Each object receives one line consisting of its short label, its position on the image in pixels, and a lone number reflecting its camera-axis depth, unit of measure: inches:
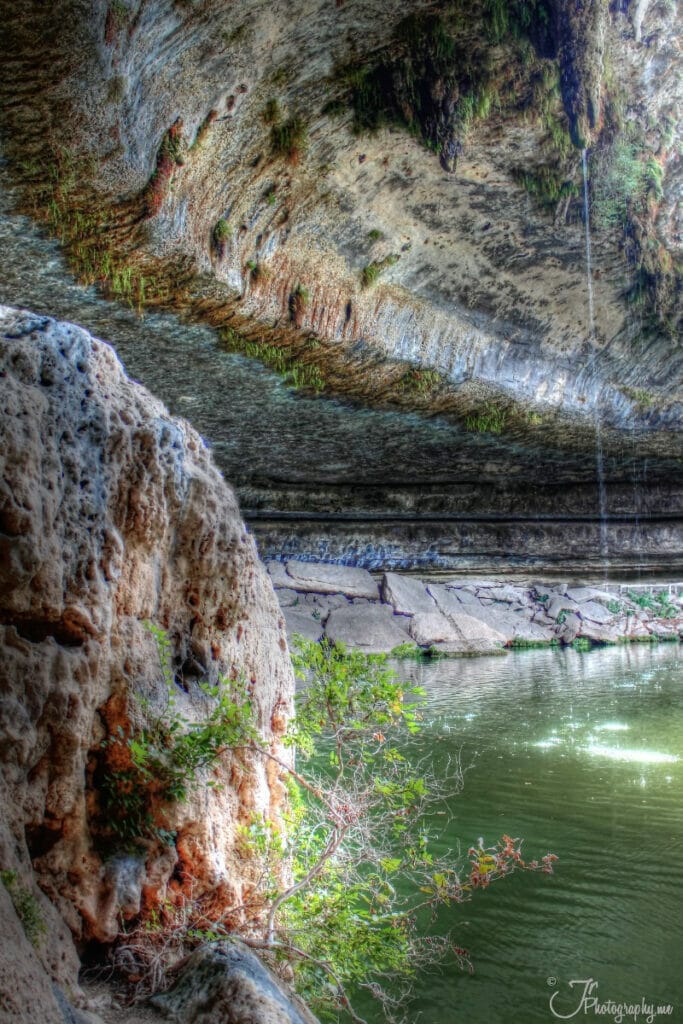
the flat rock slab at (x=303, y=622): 727.1
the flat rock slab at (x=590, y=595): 890.1
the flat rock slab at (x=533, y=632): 853.2
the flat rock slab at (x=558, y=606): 877.8
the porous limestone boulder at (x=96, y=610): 101.2
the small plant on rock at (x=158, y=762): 113.7
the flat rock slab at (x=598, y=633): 858.8
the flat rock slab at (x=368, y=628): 753.6
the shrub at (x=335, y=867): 125.1
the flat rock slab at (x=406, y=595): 799.7
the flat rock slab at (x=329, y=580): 802.8
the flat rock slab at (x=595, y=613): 872.9
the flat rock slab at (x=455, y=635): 783.7
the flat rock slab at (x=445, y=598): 827.4
